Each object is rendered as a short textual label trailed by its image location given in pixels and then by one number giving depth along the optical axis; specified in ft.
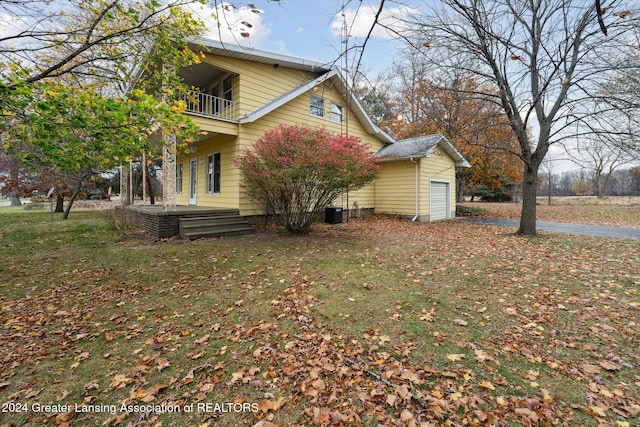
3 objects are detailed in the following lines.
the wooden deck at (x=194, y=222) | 28.32
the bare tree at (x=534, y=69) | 19.72
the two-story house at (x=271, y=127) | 33.81
